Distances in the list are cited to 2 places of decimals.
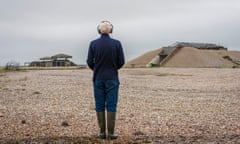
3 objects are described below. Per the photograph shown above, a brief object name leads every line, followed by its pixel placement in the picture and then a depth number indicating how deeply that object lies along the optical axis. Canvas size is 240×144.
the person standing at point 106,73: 7.70
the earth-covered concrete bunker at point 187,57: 78.88
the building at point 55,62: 93.00
